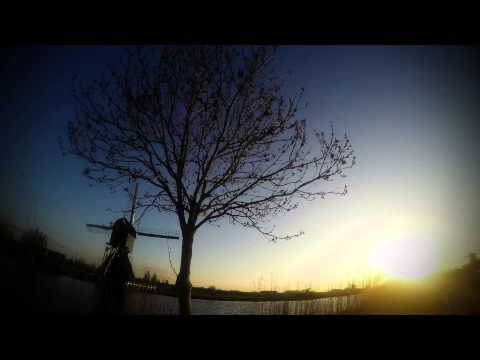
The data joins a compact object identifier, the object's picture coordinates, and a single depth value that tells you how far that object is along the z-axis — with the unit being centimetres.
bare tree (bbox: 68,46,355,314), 690
